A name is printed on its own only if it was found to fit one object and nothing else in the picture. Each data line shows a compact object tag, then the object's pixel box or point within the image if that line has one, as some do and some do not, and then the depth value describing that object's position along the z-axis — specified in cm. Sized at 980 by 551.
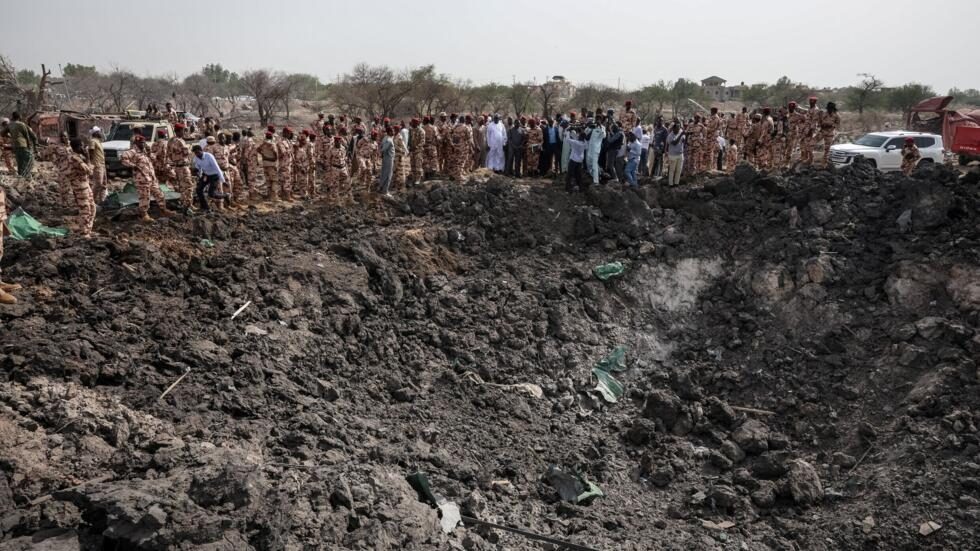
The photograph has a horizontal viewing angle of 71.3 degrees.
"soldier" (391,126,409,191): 1324
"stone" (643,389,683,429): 908
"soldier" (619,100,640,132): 1451
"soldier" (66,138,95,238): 971
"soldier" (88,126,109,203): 1154
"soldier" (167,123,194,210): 1125
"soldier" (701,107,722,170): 1393
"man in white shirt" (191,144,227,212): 1114
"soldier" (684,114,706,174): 1395
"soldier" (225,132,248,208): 1195
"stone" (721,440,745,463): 845
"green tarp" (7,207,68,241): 956
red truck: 1745
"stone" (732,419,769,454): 855
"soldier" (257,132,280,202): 1234
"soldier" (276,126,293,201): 1248
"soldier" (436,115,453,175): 1434
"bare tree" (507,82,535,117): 3644
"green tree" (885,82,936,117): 3741
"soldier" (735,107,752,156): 1458
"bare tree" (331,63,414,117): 3241
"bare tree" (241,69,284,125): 3406
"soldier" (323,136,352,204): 1274
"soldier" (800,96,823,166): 1398
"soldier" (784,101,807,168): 1412
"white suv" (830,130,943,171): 1625
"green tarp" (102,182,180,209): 1123
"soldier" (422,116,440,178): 1420
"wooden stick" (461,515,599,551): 626
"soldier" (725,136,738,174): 1474
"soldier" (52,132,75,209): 999
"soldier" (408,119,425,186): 1384
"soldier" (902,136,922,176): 1367
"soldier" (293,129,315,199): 1284
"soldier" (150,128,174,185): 1205
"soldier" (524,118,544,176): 1447
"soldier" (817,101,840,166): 1394
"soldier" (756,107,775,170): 1403
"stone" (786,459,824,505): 754
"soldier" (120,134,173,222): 1046
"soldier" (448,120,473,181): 1403
